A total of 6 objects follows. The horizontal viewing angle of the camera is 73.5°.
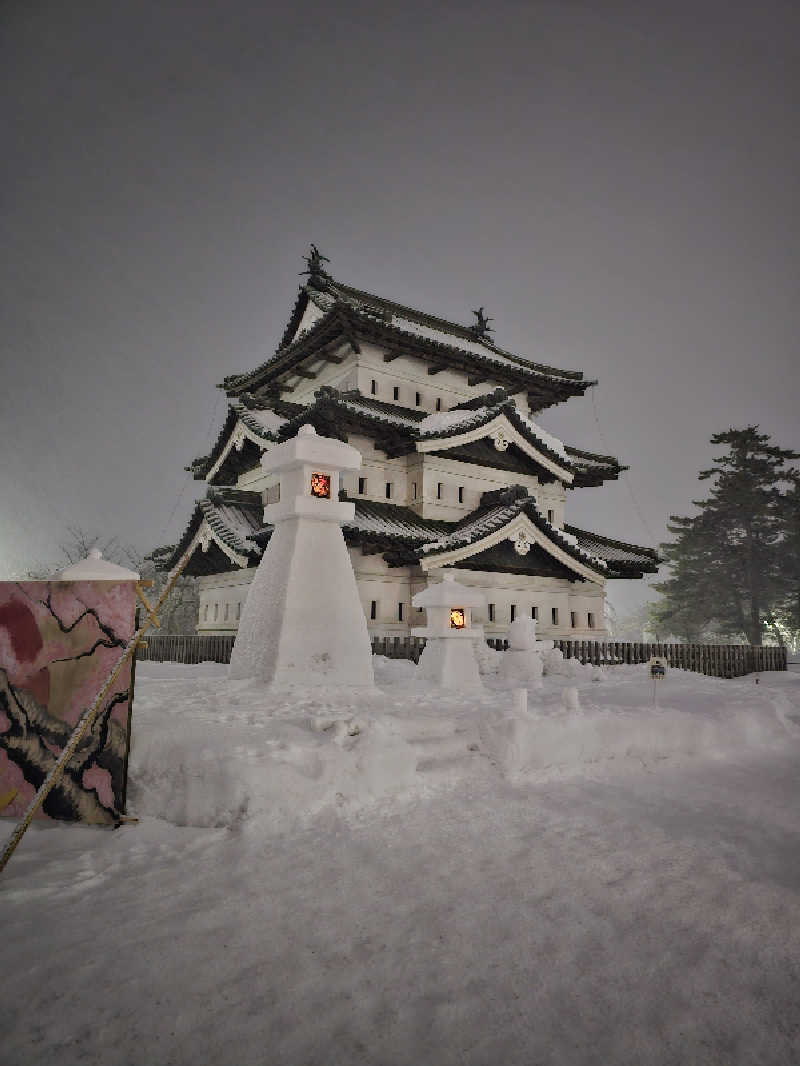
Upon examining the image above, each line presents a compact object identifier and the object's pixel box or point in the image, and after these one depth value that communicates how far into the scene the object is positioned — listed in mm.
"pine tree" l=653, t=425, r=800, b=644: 35906
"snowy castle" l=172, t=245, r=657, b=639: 17688
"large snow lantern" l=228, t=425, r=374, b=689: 7785
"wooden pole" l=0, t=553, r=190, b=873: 3084
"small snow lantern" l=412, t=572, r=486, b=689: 10133
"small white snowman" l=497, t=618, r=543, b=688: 11695
